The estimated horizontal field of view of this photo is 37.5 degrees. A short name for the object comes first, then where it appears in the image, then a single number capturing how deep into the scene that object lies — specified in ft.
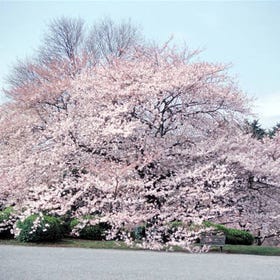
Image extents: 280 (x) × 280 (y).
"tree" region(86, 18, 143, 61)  89.55
